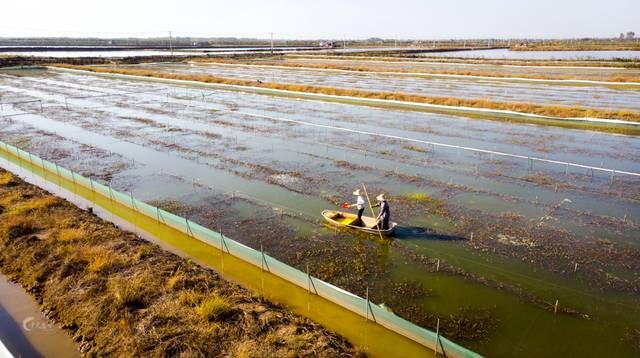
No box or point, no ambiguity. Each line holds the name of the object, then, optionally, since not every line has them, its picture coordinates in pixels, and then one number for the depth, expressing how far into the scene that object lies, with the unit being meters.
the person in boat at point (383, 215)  12.39
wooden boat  12.70
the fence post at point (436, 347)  8.03
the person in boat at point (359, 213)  12.98
